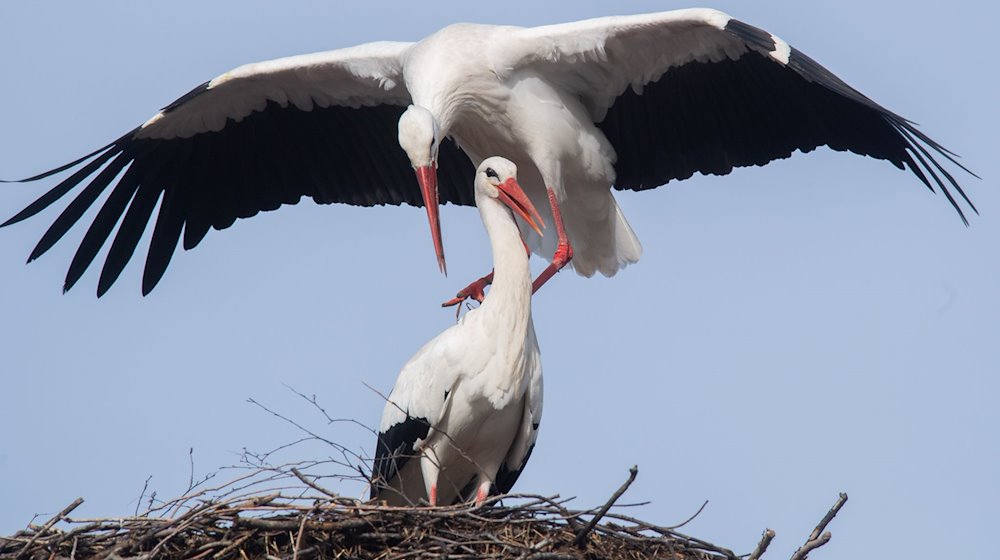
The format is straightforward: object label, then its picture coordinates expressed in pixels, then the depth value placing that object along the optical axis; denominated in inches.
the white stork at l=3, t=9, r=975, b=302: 664.4
